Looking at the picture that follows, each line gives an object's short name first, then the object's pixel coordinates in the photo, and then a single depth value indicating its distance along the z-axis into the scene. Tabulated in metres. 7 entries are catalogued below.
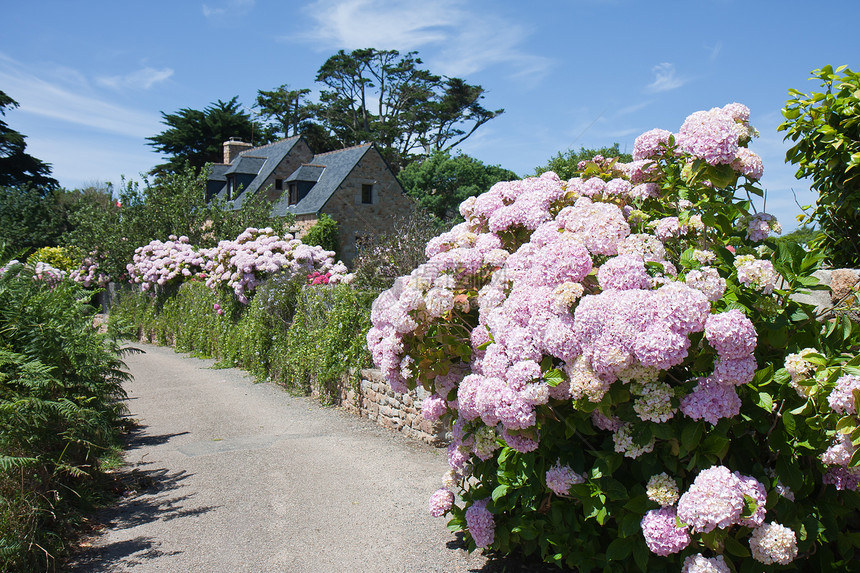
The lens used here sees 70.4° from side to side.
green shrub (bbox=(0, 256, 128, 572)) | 4.11
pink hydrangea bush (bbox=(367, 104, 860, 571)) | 2.68
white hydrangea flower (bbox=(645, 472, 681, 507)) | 2.79
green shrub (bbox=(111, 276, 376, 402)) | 8.76
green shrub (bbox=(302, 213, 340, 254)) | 28.53
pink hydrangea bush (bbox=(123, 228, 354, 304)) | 13.49
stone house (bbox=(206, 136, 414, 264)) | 31.14
